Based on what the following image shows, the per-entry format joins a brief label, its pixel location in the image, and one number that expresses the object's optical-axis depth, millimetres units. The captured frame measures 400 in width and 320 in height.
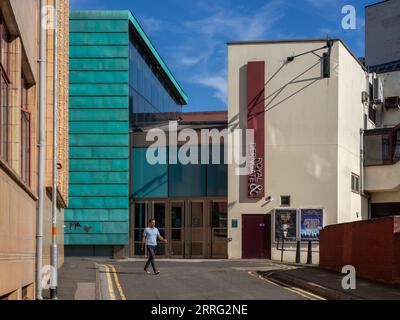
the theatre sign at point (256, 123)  34094
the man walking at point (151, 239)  21281
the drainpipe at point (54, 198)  14375
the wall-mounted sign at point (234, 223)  34219
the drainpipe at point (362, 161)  38250
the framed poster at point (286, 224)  33719
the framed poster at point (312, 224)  33750
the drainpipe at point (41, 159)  14031
